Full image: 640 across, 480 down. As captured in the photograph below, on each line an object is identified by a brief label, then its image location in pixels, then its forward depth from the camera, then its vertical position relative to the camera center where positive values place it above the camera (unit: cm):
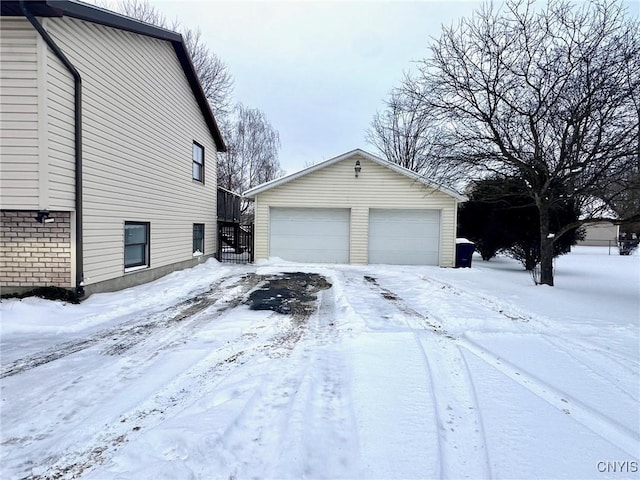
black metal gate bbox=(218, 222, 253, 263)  1536 -75
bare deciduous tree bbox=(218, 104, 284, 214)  2800 +696
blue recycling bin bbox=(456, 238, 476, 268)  1332 -75
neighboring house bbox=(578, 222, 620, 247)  3080 +4
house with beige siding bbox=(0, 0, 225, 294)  555 +157
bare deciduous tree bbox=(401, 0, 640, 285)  739 +339
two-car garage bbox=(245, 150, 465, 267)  1350 +63
